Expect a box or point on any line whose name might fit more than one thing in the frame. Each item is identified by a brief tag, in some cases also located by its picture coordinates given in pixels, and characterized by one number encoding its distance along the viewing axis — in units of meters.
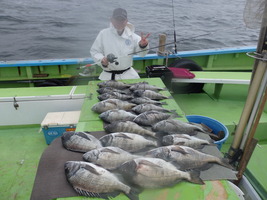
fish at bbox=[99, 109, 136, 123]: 2.85
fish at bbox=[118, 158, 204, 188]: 1.87
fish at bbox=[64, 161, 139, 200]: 1.83
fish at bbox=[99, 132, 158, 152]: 2.34
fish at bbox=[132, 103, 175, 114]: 3.08
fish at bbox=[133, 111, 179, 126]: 2.79
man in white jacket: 4.53
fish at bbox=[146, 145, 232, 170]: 2.11
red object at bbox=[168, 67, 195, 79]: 4.84
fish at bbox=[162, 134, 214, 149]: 2.39
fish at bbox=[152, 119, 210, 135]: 2.64
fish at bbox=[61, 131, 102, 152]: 2.32
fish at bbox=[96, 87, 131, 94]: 3.63
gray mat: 1.84
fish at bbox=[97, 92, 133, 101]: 3.38
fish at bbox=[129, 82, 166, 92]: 3.77
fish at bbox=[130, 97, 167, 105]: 3.31
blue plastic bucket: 3.33
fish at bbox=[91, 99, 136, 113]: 3.06
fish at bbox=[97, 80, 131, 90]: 3.89
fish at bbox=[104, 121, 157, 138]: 2.59
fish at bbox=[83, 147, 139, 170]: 2.10
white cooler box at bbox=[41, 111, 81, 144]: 3.62
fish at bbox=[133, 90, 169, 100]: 3.49
